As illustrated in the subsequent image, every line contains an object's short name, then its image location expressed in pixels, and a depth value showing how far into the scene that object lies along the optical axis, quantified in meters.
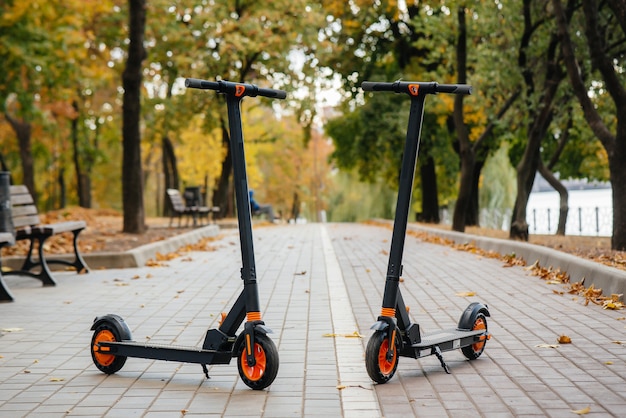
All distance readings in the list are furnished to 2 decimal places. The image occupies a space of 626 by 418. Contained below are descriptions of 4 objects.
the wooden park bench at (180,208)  25.07
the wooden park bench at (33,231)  11.33
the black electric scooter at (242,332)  5.36
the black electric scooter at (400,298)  5.46
